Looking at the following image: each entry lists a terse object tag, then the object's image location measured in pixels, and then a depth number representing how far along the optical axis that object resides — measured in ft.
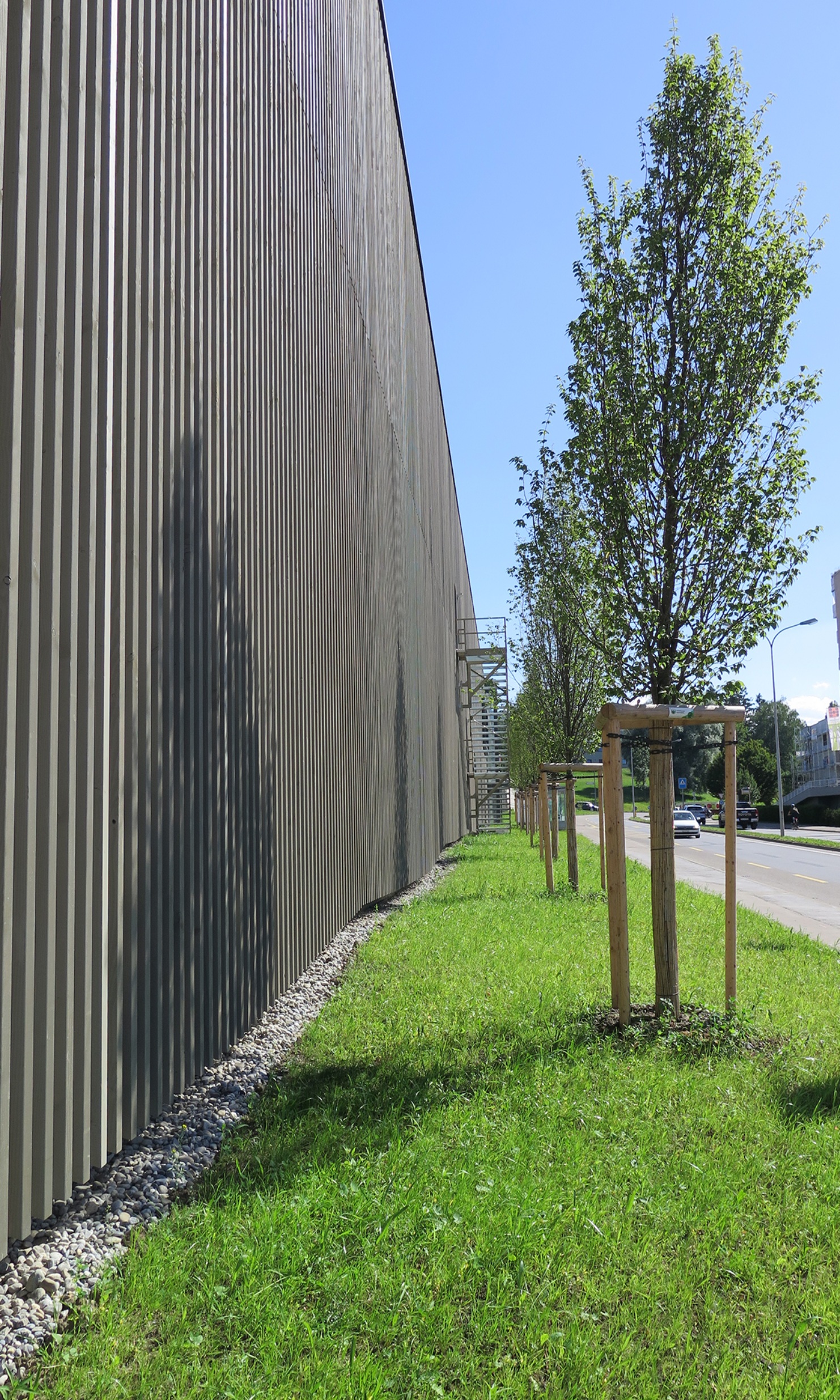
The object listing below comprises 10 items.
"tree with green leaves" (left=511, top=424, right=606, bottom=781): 26.99
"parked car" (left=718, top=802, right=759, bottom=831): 192.85
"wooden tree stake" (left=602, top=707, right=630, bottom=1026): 18.72
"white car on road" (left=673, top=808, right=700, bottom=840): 143.43
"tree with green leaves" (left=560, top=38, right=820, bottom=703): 22.40
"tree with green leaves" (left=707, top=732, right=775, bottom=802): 264.93
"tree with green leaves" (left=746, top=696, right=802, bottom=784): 336.12
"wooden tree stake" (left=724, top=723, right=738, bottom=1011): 19.70
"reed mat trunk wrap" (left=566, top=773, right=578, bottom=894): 41.81
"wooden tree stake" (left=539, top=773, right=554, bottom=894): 42.55
